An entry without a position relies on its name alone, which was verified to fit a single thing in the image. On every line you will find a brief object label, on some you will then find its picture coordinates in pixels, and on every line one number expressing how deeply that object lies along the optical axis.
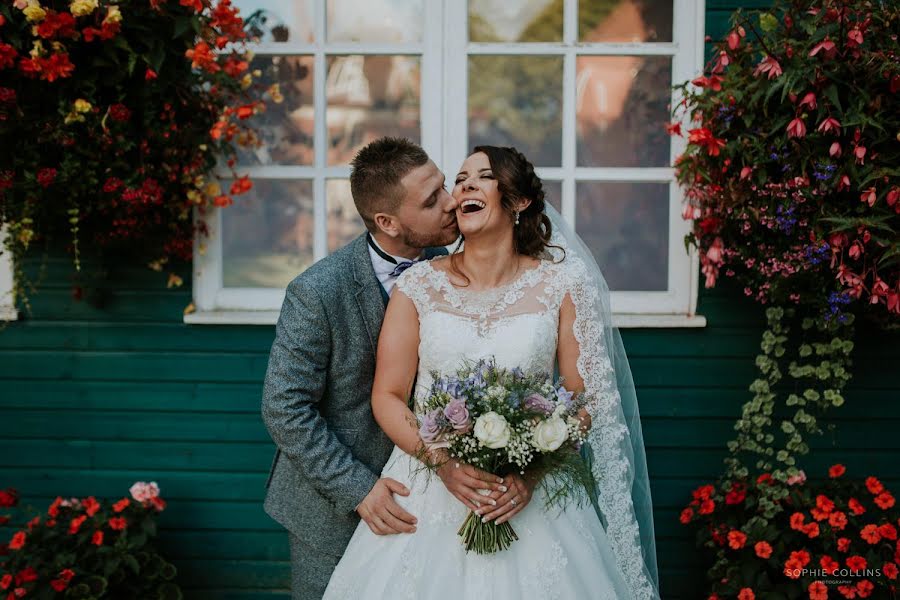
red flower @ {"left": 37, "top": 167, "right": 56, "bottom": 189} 2.89
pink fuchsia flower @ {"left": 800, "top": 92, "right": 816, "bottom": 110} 2.70
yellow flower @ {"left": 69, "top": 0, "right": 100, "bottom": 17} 2.76
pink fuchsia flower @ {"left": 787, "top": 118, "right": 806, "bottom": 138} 2.71
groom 2.39
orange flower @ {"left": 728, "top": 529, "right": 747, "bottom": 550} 3.08
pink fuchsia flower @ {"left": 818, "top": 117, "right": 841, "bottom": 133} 2.66
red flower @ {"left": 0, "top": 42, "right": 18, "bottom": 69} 2.74
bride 2.20
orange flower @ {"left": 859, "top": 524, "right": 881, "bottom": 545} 2.98
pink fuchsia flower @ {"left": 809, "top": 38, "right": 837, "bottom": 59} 2.66
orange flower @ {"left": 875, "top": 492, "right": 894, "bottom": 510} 3.09
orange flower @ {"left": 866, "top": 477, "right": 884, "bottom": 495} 3.15
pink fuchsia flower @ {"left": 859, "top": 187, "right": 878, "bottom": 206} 2.65
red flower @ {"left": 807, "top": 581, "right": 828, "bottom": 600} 2.93
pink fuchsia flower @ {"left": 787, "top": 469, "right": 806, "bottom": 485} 3.20
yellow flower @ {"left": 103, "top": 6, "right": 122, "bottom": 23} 2.79
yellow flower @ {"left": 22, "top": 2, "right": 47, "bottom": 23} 2.71
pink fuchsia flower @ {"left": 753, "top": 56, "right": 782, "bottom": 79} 2.73
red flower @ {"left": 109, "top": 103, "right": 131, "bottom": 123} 2.92
